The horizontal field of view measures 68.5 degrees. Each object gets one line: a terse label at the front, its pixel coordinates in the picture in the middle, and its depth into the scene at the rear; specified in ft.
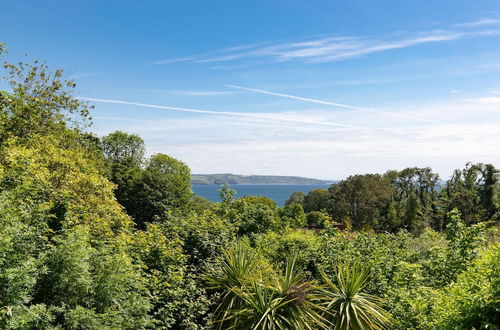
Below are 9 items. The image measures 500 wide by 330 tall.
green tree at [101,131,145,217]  108.06
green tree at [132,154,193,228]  105.40
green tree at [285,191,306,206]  252.99
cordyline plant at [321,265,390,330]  20.67
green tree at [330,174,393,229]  117.08
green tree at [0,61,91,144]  39.99
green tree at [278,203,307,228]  122.42
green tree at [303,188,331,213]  174.39
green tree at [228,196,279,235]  37.64
